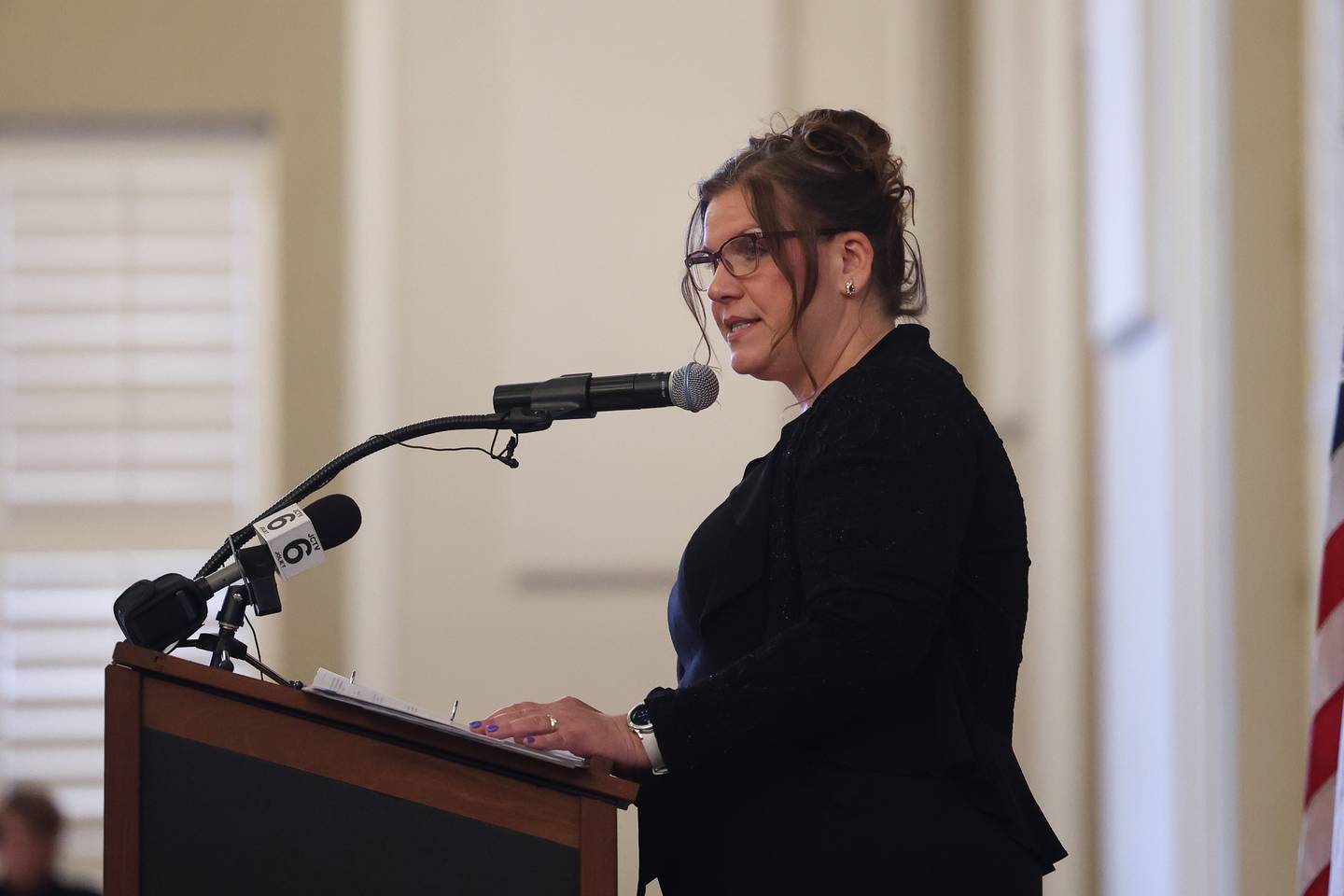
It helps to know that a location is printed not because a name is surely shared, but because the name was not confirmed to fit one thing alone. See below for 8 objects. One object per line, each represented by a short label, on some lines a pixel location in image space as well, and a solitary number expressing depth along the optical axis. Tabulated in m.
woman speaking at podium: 7.54
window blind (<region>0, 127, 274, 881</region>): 11.93
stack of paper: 7.36
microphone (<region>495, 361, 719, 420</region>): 7.66
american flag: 7.88
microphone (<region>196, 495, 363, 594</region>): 7.55
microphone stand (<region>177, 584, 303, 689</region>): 7.52
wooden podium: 7.41
